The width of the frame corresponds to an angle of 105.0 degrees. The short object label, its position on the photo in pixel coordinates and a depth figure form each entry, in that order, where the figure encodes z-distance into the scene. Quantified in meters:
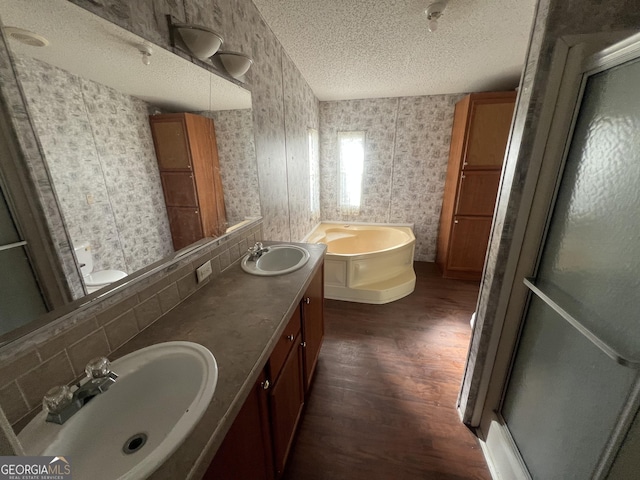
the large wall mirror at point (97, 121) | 0.63
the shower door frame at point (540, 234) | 0.75
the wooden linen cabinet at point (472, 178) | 2.68
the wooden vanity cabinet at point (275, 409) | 0.71
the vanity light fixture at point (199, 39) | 1.01
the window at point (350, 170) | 3.63
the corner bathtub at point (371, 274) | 2.72
